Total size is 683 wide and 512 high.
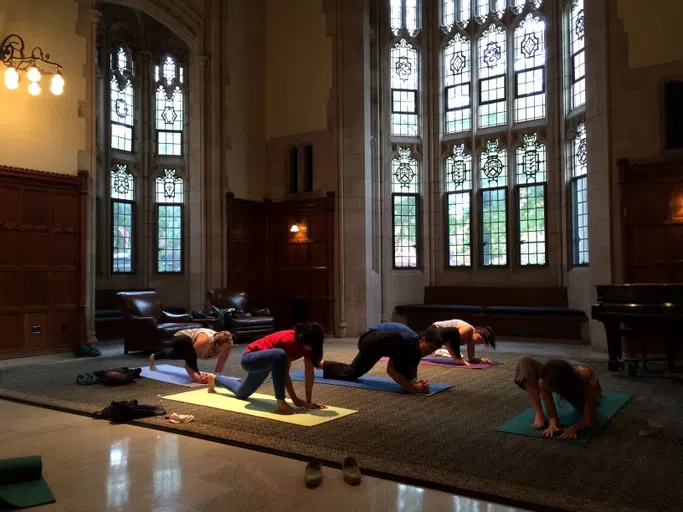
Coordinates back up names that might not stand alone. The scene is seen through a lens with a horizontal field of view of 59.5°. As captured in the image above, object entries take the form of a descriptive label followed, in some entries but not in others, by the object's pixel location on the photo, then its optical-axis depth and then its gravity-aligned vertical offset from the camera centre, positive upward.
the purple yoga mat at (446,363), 7.65 -1.24
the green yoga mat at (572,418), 4.40 -1.22
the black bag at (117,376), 6.39 -1.13
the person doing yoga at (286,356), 4.83 -0.70
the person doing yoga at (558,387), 4.25 -0.87
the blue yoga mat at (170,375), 6.51 -1.21
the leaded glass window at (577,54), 11.22 +4.06
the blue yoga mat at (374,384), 6.14 -1.22
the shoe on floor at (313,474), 3.35 -1.16
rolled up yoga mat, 3.09 -1.16
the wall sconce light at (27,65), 8.09 +3.04
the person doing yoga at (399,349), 5.76 -0.78
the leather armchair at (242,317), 10.34 -0.81
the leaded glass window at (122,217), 13.42 +1.26
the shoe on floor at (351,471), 3.41 -1.16
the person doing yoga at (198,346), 6.29 -0.78
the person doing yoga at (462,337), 7.09 -0.82
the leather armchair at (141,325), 9.12 -0.82
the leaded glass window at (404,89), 13.34 +4.05
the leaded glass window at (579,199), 11.19 +1.32
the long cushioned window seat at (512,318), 10.80 -0.94
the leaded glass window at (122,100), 13.63 +4.01
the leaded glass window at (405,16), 13.42 +5.74
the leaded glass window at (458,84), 13.05 +4.09
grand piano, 6.63 -0.51
